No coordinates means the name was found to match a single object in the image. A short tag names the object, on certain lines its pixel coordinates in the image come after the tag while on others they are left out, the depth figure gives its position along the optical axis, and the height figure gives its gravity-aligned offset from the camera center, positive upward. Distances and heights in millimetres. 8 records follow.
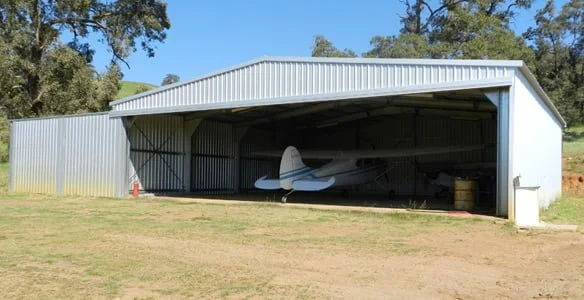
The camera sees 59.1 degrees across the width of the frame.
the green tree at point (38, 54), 38219 +7454
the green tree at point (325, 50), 53625 +11262
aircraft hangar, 15570 +1227
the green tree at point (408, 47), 46344 +10167
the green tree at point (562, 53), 50062 +10707
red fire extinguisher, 22500 -1603
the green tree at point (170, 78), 119688 +18338
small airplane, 21469 -540
